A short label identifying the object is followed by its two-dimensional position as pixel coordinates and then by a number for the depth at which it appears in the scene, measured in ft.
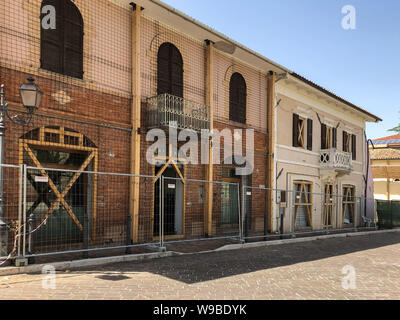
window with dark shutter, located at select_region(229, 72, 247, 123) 47.50
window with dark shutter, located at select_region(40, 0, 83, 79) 30.01
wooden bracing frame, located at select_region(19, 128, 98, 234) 28.02
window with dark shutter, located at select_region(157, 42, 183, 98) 38.81
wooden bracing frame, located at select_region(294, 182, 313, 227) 58.88
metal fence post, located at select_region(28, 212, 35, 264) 22.84
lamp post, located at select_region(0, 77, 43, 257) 22.45
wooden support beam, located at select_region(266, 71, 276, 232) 52.06
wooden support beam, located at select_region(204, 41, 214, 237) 42.11
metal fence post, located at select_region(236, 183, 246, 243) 37.66
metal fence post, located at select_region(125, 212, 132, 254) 28.34
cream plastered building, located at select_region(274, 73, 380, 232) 55.01
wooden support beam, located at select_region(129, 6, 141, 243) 34.42
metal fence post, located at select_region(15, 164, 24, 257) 22.33
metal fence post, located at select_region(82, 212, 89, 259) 25.79
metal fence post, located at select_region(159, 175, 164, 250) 30.60
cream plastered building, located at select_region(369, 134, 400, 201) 99.04
